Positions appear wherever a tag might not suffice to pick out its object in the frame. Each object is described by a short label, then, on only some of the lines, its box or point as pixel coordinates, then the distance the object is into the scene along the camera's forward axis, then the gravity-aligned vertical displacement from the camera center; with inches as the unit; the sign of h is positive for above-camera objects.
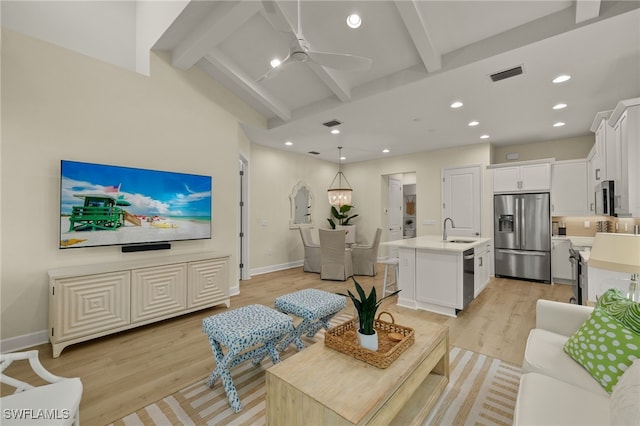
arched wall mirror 261.3 +10.9
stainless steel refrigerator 195.6 -14.2
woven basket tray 57.3 -29.4
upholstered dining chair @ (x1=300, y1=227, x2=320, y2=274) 232.4 -32.1
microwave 113.1 +8.1
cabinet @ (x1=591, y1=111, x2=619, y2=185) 115.5 +31.3
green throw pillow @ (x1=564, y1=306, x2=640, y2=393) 51.8 -26.5
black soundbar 126.0 -14.6
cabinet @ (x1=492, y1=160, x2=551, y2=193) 196.5 +29.6
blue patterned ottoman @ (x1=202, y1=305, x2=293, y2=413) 70.6 -31.7
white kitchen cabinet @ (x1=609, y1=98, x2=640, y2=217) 93.6 +21.3
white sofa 45.0 -32.5
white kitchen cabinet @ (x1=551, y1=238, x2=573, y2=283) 190.7 -31.1
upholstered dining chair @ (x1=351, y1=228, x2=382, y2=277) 217.6 -34.0
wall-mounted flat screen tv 111.2 +5.2
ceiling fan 79.8 +52.0
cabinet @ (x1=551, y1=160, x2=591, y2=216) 190.1 +20.1
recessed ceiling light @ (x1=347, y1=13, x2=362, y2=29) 101.6 +73.8
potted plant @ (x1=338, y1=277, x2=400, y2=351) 60.9 -23.4
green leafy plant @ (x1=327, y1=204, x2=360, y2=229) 263.4 +0.7
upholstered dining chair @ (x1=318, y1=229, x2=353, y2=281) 203.5 -28.8
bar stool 157.9 -29.8
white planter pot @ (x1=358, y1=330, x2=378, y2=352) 60.8 -27.8
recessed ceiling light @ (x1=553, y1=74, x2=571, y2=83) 120.7 +61.9
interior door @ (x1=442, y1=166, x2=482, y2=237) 226.2 +14.9
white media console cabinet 98.5 -32.1
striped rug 67.0 -49.6
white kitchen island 133.3 -29.8
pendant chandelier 235.6 +17.8
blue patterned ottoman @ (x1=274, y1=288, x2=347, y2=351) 91.9 -31.5
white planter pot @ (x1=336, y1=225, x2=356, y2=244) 274.7 -16.8
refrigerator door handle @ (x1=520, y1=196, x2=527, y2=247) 201.9 -9.8
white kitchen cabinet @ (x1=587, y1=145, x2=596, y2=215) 177.4 +22.4
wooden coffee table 46.1 -31.2
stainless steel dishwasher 133.6 -29.7
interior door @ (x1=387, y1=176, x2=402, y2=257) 300.2 +7.3
